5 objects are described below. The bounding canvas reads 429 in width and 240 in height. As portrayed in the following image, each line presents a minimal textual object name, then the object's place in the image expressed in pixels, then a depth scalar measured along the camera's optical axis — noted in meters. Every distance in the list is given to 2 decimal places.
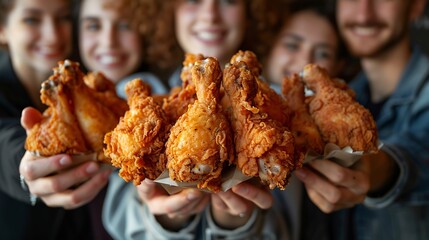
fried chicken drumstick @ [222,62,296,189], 0.73
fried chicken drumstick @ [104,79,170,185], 0.77
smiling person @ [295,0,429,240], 1.15
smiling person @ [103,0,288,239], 1.10
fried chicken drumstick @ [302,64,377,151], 0.90
